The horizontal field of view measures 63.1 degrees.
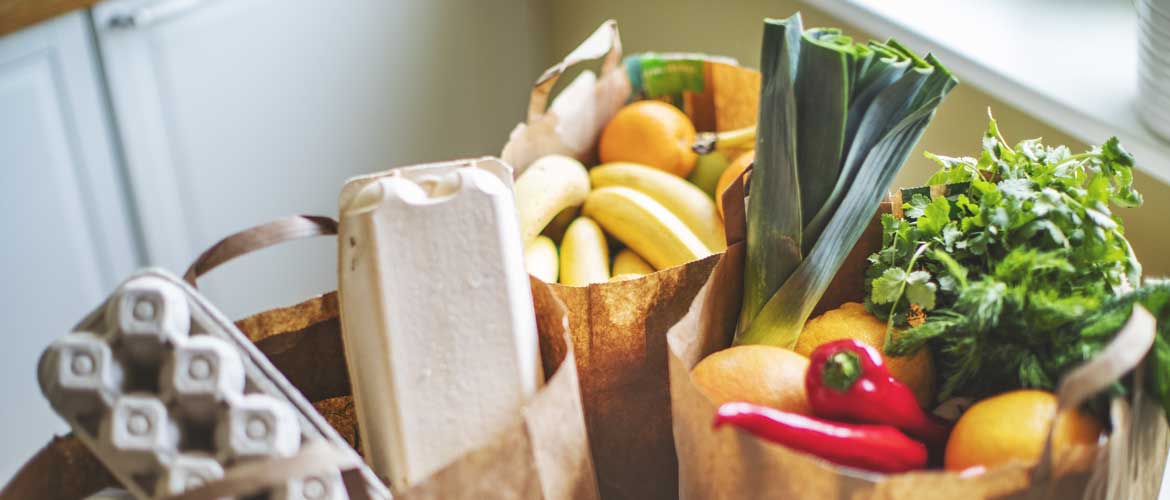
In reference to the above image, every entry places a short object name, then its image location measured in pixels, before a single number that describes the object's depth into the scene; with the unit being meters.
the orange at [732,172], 0.97
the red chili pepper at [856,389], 0.62
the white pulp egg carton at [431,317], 0.64
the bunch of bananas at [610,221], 0.91
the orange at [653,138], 1.04
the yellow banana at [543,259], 0.90
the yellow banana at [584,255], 0.90
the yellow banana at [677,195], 0.96
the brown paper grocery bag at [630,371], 0.75
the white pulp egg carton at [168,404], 0.55
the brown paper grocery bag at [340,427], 0.58
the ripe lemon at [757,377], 0.65
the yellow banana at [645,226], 0.90
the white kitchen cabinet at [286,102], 1.33
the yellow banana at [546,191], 0.94
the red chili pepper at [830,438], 0.59
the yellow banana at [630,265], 0.94
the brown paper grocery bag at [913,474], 0.53
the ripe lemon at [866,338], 0.70
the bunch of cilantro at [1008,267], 0.64
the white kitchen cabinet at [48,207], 1.19
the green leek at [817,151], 0.70
